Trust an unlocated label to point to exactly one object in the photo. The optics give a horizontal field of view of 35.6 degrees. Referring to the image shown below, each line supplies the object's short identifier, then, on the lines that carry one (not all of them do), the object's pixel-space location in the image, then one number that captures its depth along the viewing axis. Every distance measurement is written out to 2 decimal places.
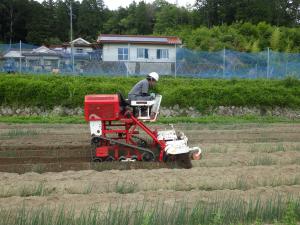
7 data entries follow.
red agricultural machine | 10.27
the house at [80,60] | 27.43
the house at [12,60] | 26.70
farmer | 10.57
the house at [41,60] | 28.19
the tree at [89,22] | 75.06
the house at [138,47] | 36.53
